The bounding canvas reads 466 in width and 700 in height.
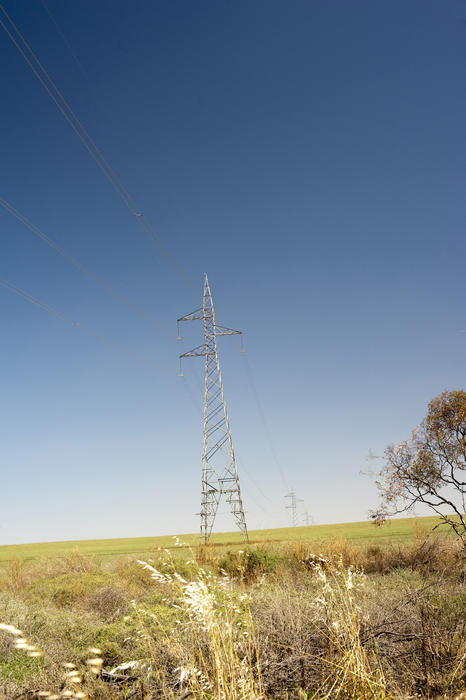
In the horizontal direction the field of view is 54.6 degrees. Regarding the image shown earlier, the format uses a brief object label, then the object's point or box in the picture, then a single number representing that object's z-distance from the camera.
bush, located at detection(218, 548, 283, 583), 18.61
